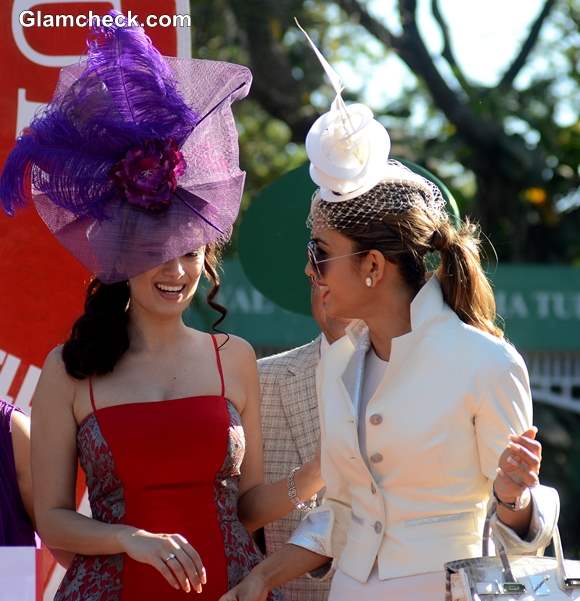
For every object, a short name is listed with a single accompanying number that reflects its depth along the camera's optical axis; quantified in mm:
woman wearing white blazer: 5551
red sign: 7707
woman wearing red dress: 6027
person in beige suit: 7289
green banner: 22875
